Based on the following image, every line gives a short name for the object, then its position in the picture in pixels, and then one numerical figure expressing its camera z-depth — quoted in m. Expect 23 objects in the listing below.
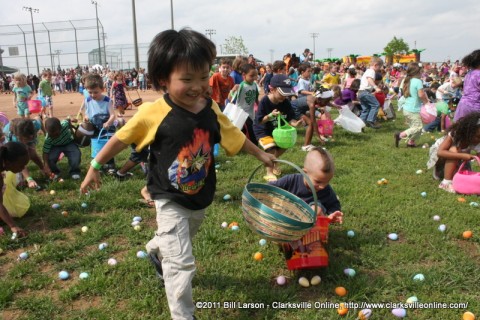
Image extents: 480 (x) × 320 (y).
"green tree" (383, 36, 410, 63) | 64.38
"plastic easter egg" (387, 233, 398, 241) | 3.55
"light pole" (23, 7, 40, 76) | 37.19
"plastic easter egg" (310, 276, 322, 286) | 2.88
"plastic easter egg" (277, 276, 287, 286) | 2.90
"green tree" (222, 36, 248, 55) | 47.31
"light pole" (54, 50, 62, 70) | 37.16
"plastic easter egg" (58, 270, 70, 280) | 3.01
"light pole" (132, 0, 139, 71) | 23.78
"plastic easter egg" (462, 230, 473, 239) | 3.53
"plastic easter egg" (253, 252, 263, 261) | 3.21
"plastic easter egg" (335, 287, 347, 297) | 2.73
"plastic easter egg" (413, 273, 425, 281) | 2.88
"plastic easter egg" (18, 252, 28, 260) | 3.29
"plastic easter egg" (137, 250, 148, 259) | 3.24
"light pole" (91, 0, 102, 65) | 34.31
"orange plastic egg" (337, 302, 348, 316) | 2.55
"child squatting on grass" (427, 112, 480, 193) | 4.68
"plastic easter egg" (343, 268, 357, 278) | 2.96
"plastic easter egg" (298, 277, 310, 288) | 2.86
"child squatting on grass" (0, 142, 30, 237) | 3.63
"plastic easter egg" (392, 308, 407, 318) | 2.54
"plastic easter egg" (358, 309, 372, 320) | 2.52
